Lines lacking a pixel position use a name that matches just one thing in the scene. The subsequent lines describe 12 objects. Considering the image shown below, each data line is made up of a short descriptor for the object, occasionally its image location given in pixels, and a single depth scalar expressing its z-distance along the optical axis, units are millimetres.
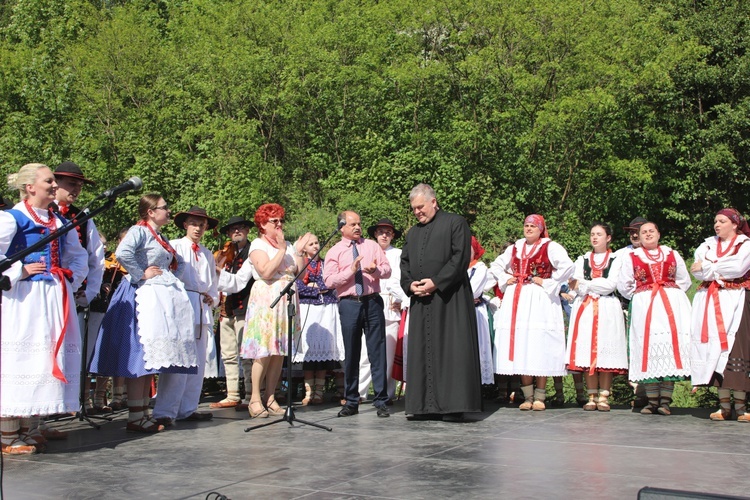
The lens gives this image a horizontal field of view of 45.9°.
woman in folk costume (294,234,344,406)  10047
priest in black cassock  8414
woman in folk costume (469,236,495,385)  9773
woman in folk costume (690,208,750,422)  8180
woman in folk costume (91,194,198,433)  7516
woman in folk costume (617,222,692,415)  8719
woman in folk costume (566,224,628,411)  9195
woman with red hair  8500
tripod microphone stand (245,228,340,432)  7617
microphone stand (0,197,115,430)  4070
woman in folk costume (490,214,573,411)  9062
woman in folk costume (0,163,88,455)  6445
